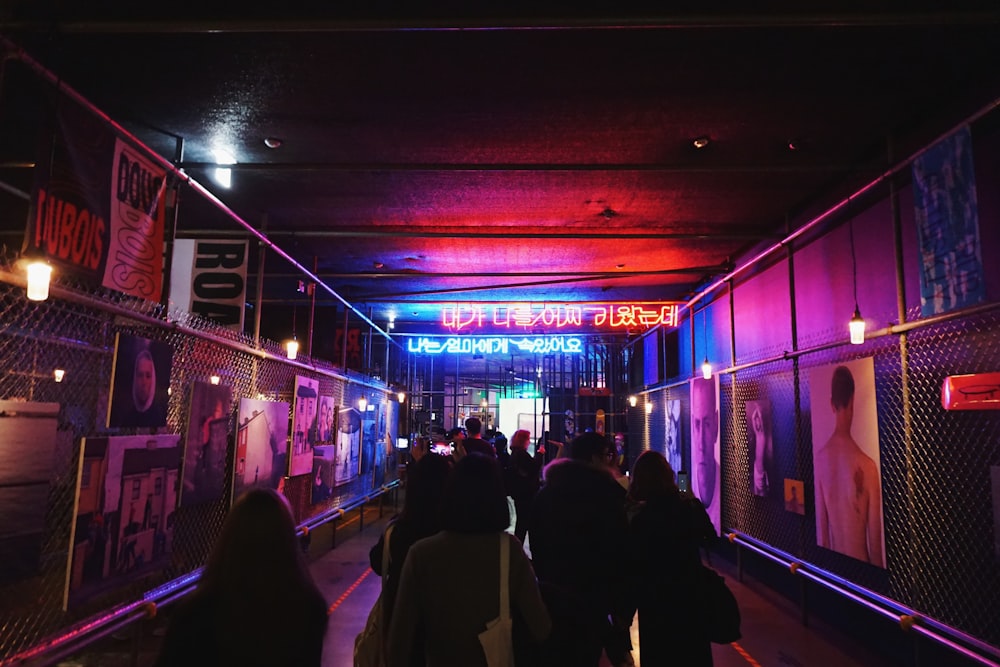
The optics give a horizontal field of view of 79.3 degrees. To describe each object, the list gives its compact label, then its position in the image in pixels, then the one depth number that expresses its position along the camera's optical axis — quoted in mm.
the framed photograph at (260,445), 5848
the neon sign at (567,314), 11352
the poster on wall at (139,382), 3967
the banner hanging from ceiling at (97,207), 3500
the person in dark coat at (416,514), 3383
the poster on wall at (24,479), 3016
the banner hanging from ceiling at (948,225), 4156
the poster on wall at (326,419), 8516
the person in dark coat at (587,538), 3627
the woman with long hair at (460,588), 2455
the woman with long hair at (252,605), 1814
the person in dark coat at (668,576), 3324
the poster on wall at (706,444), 8992
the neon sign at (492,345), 15477
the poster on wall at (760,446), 7758
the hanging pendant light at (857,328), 5098
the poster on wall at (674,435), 11027
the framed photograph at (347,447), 9523
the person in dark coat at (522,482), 7172
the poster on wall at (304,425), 7387
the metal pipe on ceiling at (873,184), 3984
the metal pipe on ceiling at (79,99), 3324
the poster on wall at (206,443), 4867
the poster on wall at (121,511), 3621
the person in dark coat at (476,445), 6695
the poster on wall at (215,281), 6703
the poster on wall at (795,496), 6676
